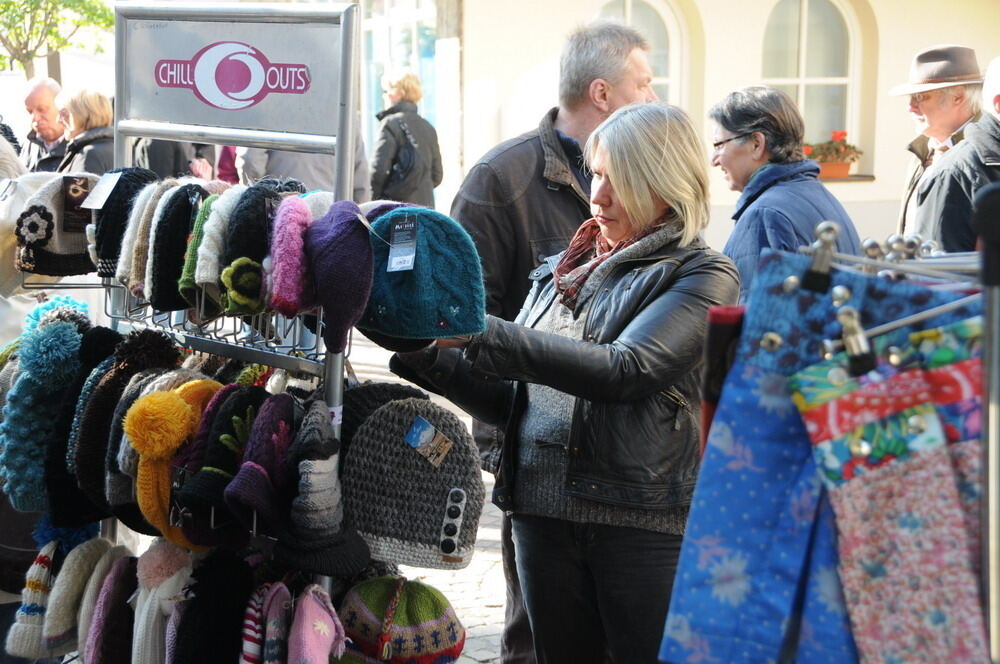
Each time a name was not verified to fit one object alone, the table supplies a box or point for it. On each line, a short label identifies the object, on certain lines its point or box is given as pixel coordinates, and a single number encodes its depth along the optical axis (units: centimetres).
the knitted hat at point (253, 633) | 230
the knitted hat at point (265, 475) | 208
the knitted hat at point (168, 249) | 224
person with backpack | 870
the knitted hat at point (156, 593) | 248
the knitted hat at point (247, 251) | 205
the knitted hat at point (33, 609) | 281
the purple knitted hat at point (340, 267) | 198
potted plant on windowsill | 1167
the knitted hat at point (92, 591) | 270
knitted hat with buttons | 222
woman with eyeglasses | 374
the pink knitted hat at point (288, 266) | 199
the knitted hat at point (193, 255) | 215
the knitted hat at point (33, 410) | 268
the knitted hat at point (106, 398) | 255
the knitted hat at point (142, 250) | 232
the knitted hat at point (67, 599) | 274
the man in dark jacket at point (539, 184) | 334
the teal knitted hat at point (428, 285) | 203
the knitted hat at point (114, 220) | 245
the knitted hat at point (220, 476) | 218
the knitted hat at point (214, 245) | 209
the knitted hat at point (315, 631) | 221
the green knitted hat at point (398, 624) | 237
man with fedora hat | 480
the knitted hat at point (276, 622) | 228
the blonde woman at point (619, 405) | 233
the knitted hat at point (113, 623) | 261
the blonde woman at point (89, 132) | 598
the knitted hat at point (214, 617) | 233
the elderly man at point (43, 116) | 741
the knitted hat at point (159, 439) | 230
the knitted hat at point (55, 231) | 268
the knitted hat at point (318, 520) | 211
